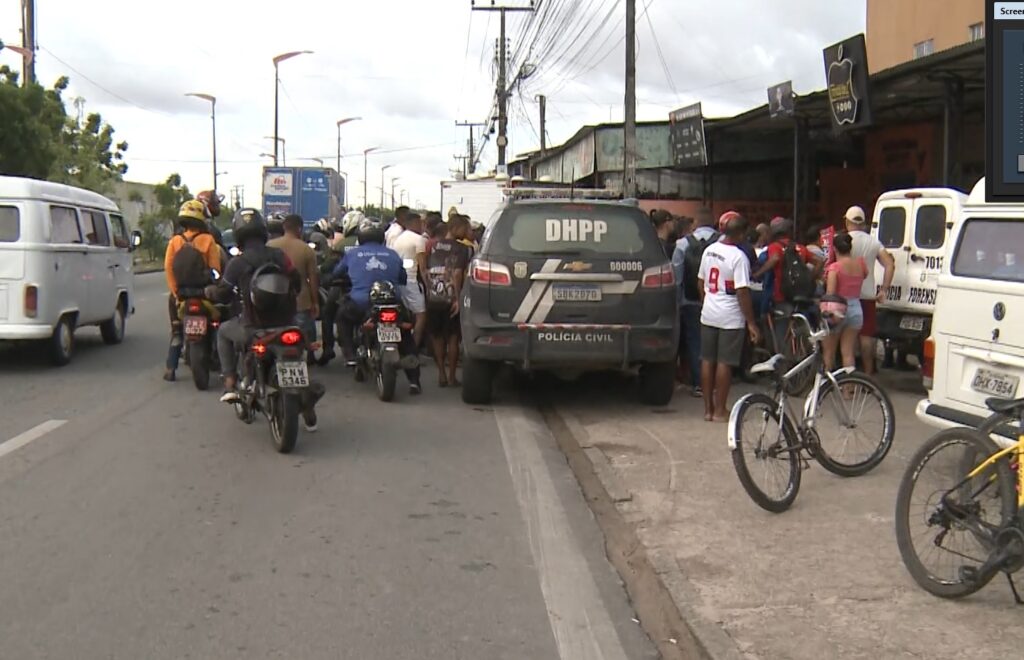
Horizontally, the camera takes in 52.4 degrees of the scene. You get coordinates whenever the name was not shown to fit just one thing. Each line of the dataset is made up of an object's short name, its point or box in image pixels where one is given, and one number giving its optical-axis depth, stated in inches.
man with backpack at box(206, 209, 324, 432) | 318.0
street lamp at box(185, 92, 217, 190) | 1843.0
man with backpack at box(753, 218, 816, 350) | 399.5
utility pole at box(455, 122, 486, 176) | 3221.0
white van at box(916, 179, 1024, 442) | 239.8
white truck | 1091.9
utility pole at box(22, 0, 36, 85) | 1054.4
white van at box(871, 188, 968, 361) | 436.1
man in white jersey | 329.7
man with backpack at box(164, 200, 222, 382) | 407.2
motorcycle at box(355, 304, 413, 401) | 385.4
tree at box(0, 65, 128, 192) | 1067.3
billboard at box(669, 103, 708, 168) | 864.3
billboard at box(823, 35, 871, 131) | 615.5
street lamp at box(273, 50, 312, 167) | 1644.9
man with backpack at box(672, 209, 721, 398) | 414.0
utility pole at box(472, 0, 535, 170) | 1571.1
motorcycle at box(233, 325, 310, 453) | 300.0
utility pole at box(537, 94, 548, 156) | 1889.6
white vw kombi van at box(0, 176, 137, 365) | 438.6
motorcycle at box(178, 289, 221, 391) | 400.5
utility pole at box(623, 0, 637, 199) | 754.2
